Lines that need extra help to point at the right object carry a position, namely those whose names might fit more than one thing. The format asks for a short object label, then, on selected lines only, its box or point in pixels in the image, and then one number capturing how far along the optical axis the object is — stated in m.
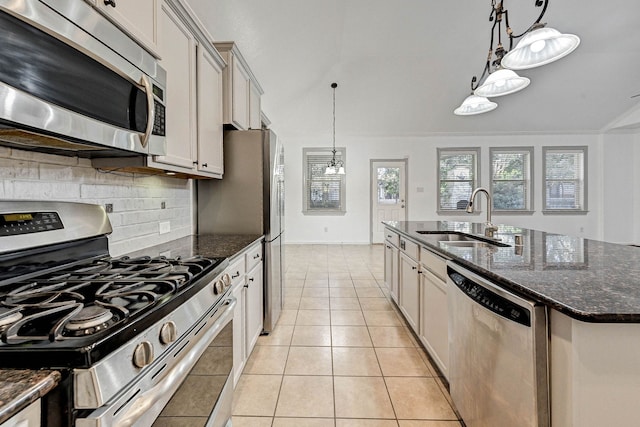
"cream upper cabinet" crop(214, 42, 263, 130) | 2.47
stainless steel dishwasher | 0.94
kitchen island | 0.81
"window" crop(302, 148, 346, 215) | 7.43
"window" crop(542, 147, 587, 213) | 7.21
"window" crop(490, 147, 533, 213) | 7.27
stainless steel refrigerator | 2.50
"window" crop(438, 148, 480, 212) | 7.35
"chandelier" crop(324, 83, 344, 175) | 5.56
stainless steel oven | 0.59
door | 7.41
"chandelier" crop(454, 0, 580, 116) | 1.58
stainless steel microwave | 0.78
